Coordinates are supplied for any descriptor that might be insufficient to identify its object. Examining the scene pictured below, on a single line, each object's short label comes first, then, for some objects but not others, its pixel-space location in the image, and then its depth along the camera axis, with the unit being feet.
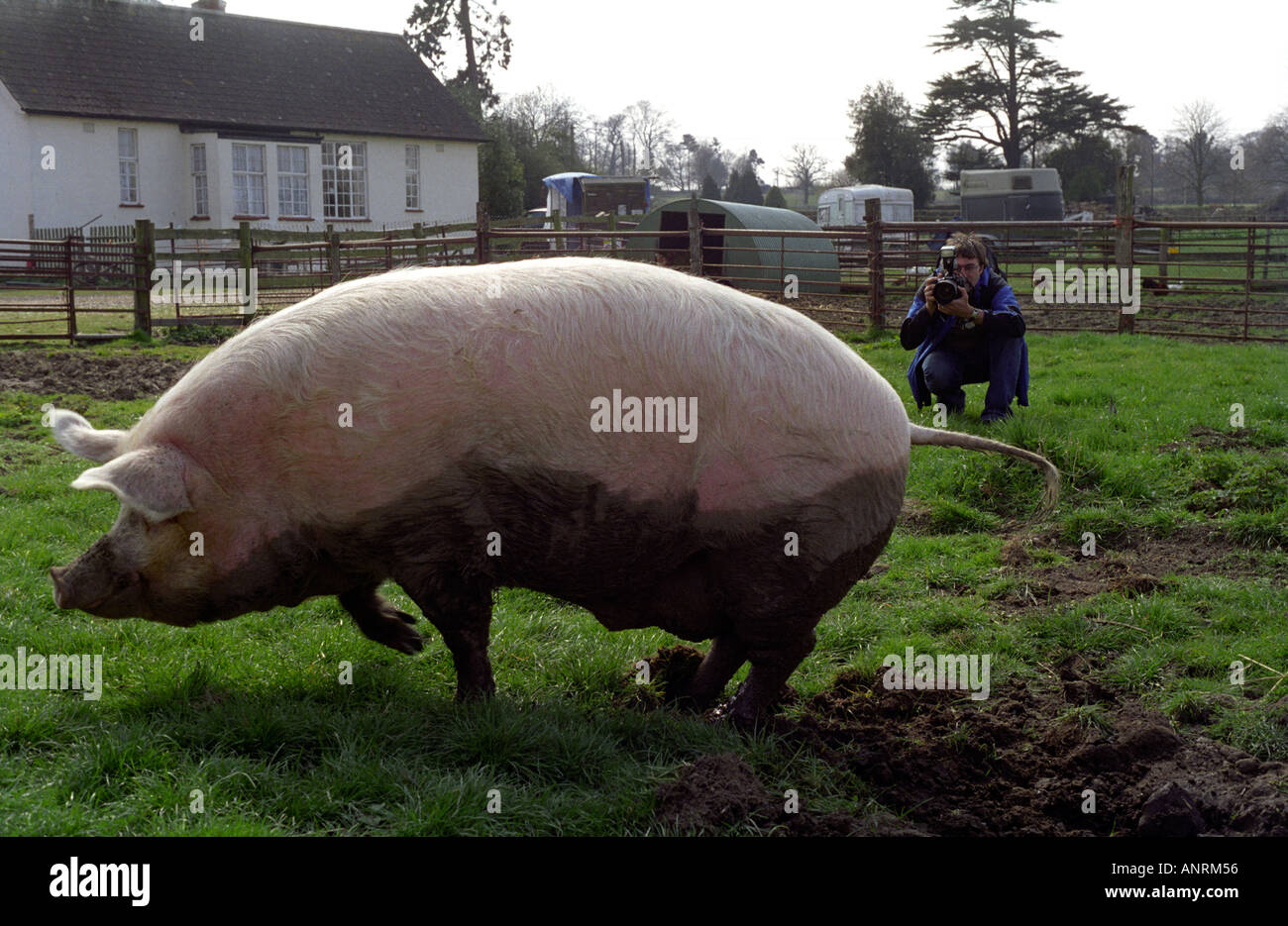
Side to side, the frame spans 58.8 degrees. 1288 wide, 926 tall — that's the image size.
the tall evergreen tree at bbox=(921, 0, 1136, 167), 142.41
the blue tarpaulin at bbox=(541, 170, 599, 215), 129.59
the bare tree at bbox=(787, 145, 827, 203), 210.38
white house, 91.40
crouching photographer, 25.32
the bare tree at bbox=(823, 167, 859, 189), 191.31
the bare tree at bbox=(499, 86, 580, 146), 152.05
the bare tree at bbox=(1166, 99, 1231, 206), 146.20
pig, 11.60
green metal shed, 58.65
